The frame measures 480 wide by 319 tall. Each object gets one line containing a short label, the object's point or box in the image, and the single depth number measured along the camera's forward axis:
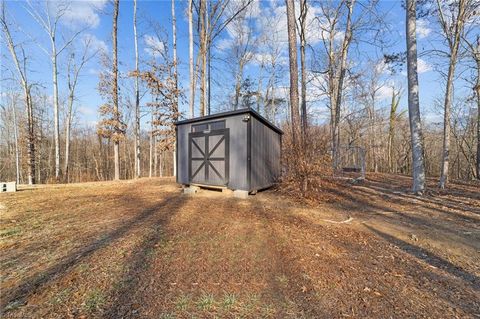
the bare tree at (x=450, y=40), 7.32
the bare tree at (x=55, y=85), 12.95
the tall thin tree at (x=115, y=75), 11.48
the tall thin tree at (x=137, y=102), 14.06
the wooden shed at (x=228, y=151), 6.25
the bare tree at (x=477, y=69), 8.75
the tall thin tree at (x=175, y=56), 12.16
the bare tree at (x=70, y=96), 15.18
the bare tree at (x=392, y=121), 18.56
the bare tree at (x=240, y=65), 19.05
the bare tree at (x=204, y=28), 11.75
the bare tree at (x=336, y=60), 12.02
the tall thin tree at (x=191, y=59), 10.89
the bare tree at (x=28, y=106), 11.82
